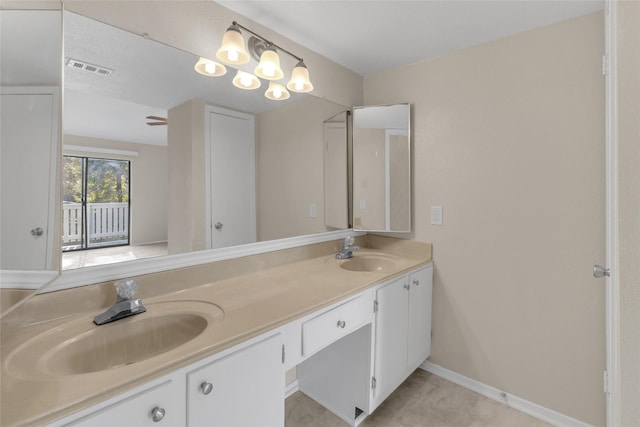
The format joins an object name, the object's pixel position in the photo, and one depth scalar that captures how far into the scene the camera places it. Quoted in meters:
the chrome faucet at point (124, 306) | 0.99
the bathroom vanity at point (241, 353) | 0.69
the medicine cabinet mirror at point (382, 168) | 2.10
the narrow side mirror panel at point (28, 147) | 0.69
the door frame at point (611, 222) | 0.96
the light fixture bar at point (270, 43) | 1.50
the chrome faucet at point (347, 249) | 1.97
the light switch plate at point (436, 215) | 2.00
